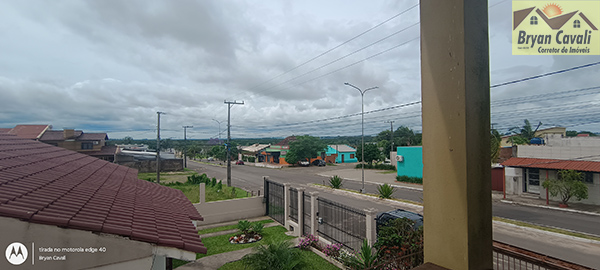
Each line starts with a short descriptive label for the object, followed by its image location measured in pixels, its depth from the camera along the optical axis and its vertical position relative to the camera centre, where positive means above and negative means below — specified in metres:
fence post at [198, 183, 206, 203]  14.05 -2.62
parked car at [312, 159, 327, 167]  51.84 -3.95
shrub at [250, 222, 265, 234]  11.58 -3.63
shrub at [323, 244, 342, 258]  8.93 -3.58
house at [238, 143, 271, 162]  61.31 -2.40
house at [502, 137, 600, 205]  16.91 -1.58
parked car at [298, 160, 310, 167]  50.78 -3.98
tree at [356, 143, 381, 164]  44.06 -1.87
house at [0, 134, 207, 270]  2.69 -0.99
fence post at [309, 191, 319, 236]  10.77 -2.79
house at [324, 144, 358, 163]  58.53 -2.70
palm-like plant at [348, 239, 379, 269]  7.42 -3.23
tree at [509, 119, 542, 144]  48.73 +1.79
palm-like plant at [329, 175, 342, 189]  24.75 -3.65
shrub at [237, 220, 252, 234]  11.49 -3.55
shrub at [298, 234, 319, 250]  10.11 -3.71
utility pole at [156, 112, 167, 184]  28.07 +0.58
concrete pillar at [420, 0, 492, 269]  1.26 +0.01
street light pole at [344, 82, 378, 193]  22.88 +1.45
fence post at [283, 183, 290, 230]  12.66 -2.97
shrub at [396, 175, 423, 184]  28.16 -3.96
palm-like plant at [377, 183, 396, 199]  19.81 -3.63
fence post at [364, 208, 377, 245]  8.59 -2.65
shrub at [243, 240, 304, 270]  7.49 -3.27
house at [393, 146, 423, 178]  28.66 -2.09
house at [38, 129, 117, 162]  38.69 +0.12
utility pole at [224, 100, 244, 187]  27.88 +2.11
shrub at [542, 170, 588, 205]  16.08 -2.70
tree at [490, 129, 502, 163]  20.62 -0.37
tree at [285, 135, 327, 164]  48.56 -1.34
